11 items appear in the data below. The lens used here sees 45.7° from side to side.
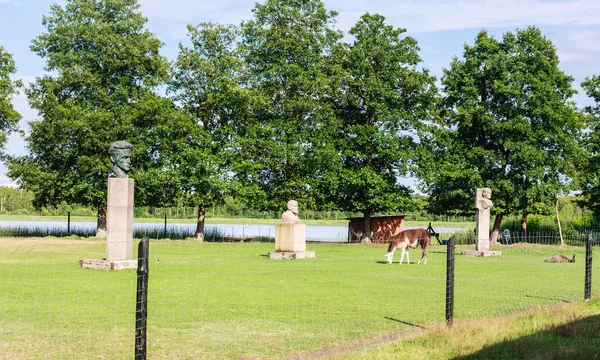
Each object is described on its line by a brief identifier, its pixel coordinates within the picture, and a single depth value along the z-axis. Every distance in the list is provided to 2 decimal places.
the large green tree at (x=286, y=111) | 45.06
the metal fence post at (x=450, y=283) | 11.10
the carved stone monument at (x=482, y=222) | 33.34
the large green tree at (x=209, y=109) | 44.59
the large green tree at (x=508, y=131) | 46.78
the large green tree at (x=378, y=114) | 45.84
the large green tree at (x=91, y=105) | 43.50
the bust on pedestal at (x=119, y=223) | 21.98
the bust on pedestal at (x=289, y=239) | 28.36
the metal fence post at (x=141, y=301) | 7.12
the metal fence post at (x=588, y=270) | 14.93
